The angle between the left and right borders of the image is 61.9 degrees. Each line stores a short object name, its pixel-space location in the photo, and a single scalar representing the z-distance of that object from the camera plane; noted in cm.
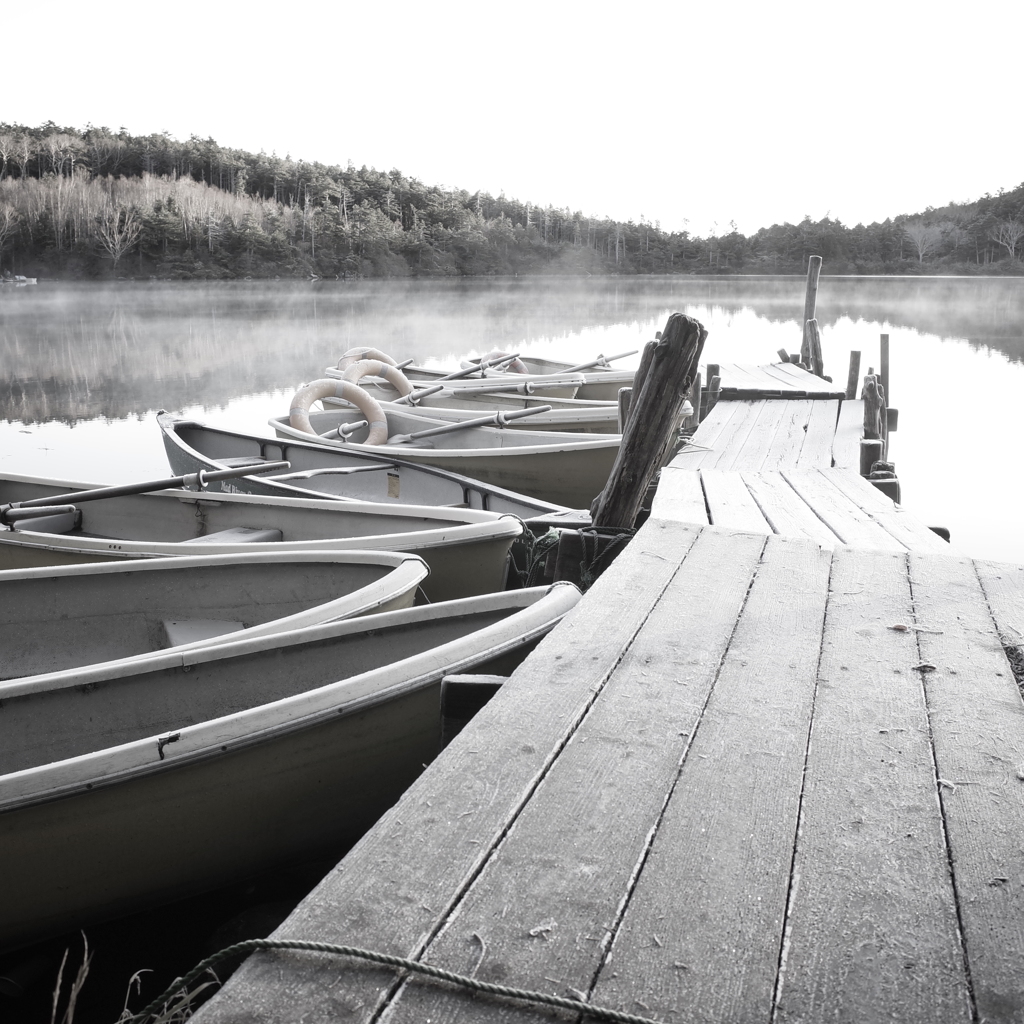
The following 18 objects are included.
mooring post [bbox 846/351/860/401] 970
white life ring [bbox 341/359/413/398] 1084
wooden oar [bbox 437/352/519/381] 1194
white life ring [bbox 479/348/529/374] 1333
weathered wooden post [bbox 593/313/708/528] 399
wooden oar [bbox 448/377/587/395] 1045
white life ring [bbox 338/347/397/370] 1277
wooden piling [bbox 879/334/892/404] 1241
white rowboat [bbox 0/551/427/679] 371
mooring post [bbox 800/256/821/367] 1346
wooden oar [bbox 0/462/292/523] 480
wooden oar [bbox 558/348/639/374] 1129
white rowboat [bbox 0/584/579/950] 238
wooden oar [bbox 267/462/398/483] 674
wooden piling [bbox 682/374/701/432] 1056
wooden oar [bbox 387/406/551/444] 792
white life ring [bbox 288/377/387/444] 874
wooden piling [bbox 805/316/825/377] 1280
